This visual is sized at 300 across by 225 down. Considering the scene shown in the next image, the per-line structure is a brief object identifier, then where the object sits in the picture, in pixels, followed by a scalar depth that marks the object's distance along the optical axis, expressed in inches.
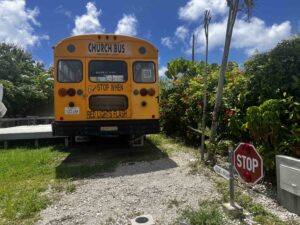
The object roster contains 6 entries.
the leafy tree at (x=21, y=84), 482.5
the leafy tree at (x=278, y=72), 137.1
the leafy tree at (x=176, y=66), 568.6
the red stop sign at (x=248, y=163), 95.4
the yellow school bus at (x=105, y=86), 199.8
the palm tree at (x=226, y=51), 159.1
